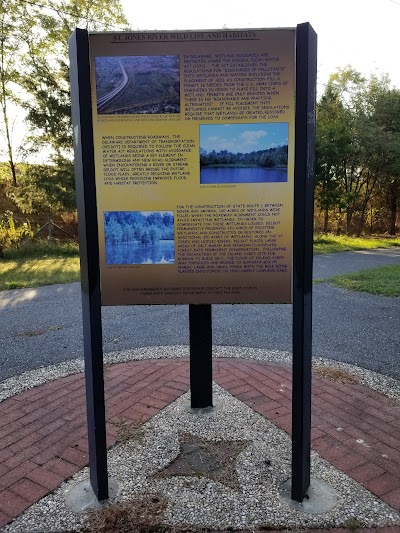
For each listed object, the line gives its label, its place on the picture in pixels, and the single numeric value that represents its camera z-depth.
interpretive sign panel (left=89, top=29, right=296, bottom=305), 2.02
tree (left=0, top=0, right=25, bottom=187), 13.19
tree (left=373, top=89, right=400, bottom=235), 19.50
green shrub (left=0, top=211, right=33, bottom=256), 13.17
